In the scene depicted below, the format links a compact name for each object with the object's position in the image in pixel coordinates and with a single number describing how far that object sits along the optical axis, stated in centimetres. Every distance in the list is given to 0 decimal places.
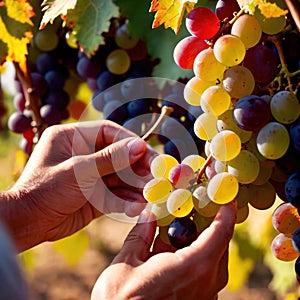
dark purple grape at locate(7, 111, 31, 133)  86
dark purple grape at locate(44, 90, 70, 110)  87
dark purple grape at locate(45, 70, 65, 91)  86
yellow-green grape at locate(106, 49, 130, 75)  78
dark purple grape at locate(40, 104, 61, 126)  86
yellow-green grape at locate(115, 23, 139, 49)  78
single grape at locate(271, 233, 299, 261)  59
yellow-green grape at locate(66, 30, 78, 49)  79
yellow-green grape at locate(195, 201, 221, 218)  58
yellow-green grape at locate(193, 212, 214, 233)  59
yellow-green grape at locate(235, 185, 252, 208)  58
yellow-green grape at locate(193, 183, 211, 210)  57
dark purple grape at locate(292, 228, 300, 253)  56
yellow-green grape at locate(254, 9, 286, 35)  56
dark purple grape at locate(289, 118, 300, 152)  55
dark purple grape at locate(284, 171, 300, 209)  56
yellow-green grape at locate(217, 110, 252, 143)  57
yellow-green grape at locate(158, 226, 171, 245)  60
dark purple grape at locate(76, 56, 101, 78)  80
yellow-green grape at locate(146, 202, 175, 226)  59
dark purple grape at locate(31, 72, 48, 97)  86
